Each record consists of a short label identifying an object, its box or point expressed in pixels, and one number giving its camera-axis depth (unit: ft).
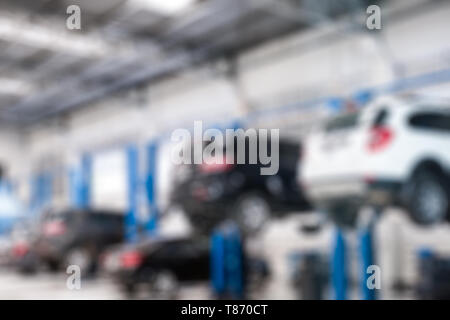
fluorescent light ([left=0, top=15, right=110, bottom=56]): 37.96
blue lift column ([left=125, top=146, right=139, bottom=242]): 32.27
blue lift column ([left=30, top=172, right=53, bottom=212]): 47.32
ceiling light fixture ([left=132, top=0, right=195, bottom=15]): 35.92
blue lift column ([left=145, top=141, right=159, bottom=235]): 31.04
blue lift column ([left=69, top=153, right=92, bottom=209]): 38.93
